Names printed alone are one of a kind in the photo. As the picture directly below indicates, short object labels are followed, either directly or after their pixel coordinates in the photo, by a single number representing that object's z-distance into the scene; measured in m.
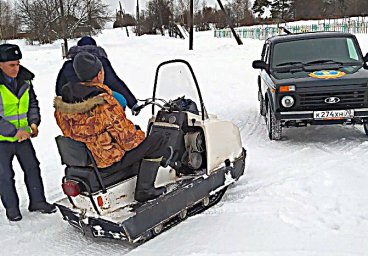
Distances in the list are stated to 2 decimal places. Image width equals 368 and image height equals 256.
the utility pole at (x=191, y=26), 30.42
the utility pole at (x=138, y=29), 62.39
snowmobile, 4.11
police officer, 4.87
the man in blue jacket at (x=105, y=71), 5.29
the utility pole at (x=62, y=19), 28.06
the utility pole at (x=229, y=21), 32.28
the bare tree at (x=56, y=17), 39.31
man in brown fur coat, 3.98
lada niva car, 7.10
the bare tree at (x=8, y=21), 46.71
